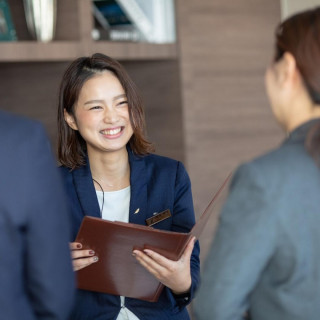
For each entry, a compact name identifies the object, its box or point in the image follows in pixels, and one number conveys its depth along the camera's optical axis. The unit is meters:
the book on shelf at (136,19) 3.84
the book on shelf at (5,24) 3.57
